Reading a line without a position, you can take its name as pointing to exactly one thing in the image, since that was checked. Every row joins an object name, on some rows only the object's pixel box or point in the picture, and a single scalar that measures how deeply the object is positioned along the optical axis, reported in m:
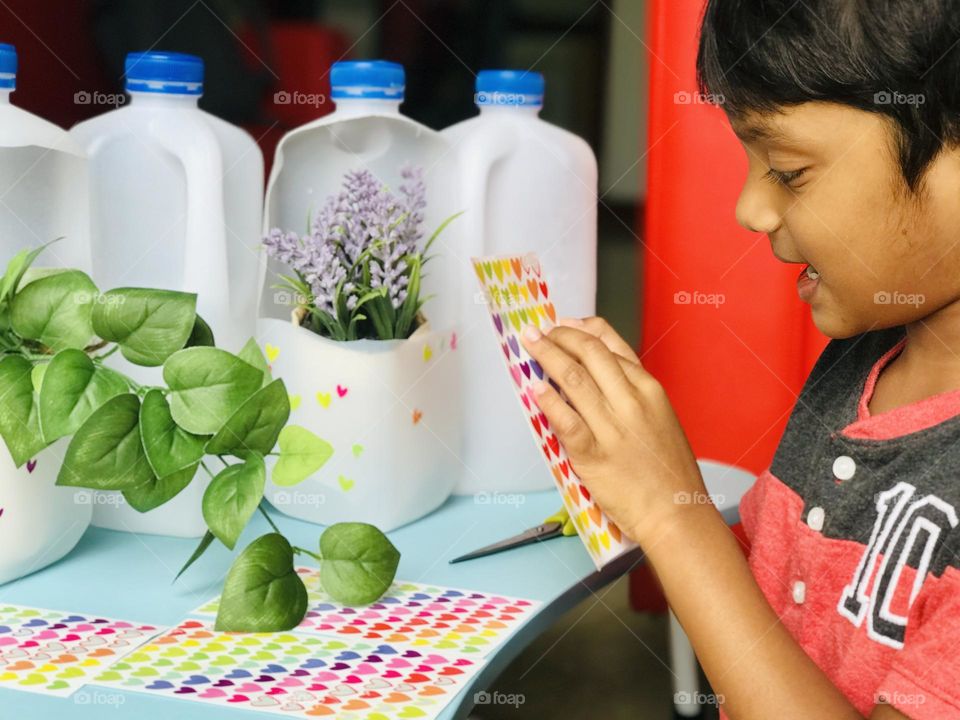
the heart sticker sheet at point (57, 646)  0.63
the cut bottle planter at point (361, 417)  0.89
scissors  0.87
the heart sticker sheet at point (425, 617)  0.71
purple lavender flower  0.87
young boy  0.63
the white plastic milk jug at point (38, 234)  0.76
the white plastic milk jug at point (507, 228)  1.02
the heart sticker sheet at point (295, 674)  0.62
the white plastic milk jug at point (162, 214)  0.89
